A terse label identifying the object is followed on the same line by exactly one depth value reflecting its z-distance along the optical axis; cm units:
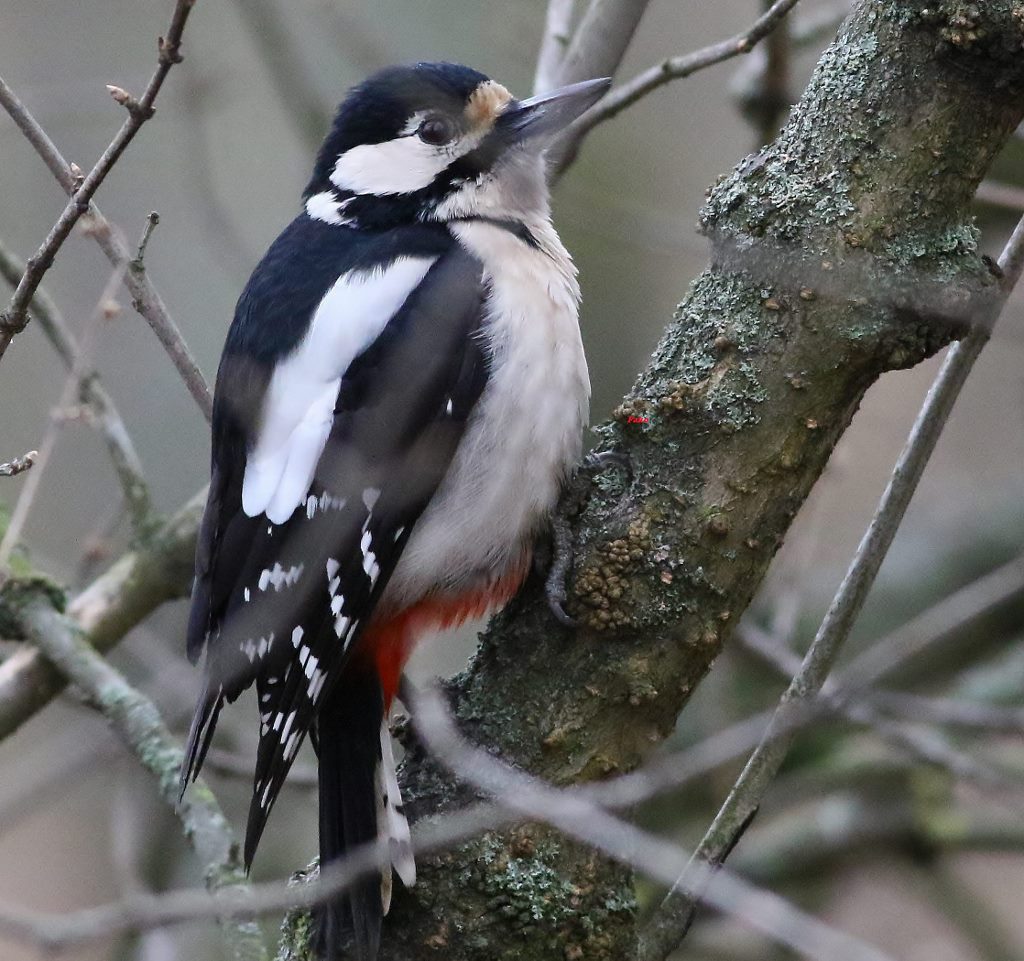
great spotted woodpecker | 484
